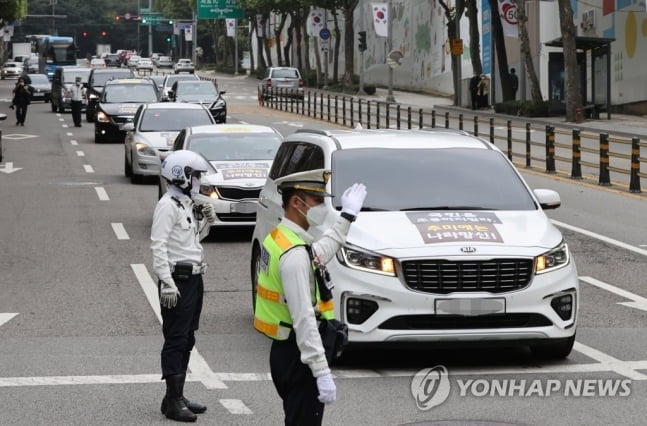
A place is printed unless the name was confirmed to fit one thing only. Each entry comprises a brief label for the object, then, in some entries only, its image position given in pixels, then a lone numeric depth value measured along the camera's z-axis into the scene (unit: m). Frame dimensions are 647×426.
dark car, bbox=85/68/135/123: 49.41
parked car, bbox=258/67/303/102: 65.75
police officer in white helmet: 8.52
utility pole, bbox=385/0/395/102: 65.19
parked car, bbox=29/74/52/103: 68.62
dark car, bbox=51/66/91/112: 56.22
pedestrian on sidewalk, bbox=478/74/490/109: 57.88
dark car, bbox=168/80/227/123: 43.58
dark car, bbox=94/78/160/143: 39.28
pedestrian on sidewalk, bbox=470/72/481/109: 57.91
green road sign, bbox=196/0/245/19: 103.88
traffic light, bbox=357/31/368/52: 70.75
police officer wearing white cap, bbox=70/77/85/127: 46.72
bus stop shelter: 47.41
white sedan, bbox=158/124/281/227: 18.50
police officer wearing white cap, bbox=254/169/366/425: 5.84
